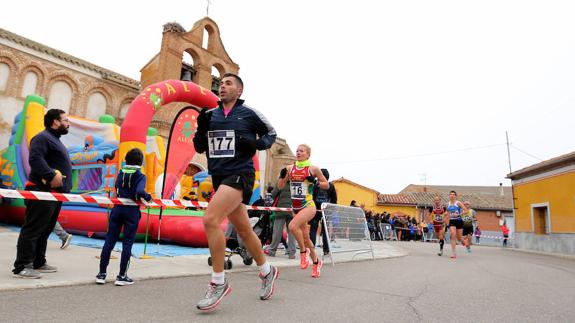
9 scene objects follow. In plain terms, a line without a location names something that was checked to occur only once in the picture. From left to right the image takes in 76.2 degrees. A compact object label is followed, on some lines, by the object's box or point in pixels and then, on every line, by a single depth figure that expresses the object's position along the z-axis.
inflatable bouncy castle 8.58
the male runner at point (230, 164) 3.28
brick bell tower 24.98
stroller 6.37
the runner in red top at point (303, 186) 5.89
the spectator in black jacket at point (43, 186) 4.04
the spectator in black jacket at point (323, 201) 8.17
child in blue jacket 4.11
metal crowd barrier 7.77
